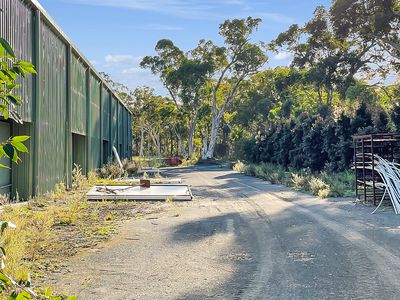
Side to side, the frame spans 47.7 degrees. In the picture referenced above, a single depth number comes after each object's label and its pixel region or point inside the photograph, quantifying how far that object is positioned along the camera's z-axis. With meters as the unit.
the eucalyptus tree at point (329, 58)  32.66
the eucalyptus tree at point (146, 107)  64.94
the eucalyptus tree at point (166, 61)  52.32
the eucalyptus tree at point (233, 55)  46.50
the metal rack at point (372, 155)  12.76
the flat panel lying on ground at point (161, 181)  20.81
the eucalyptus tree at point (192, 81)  47.56
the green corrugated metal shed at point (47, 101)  11.90
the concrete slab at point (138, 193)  14.28
